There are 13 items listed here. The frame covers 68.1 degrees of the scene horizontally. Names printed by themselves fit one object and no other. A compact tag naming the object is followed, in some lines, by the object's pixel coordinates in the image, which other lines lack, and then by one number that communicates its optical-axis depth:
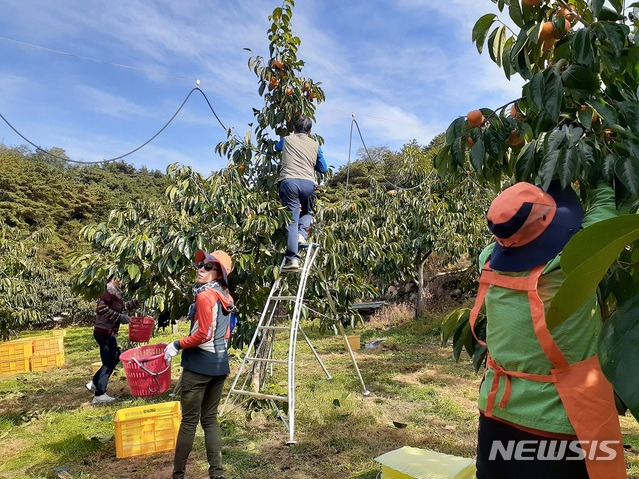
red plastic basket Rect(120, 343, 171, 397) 4.09
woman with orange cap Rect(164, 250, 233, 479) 3.15
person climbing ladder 4.36
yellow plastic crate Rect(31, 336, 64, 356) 7.98
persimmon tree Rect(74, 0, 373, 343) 4.13
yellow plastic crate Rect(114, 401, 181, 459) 3.77
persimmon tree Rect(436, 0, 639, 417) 1.34
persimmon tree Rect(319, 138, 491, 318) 10.55
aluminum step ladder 3.80
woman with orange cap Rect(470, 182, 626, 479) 1.40
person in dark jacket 5.57
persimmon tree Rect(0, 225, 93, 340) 7.28
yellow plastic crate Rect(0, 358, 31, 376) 7.50
